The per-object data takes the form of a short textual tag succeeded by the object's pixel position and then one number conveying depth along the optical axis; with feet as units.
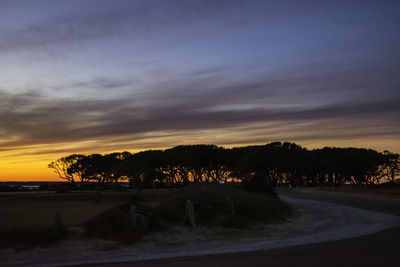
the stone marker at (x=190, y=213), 63.46
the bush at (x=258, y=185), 116.88
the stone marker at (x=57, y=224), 52.54
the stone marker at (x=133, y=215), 56.95
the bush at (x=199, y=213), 56.37
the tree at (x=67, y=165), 311.06
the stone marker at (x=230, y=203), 70.93
